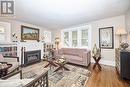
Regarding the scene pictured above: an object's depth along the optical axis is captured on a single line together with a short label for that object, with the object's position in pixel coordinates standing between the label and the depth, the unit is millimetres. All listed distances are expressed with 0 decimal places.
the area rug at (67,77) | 1709
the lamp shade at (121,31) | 2620
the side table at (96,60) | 2638
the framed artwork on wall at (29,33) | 3091
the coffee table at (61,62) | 2336
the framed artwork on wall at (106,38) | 3118
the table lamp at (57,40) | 4228
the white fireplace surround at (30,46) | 2917
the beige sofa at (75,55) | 2810
